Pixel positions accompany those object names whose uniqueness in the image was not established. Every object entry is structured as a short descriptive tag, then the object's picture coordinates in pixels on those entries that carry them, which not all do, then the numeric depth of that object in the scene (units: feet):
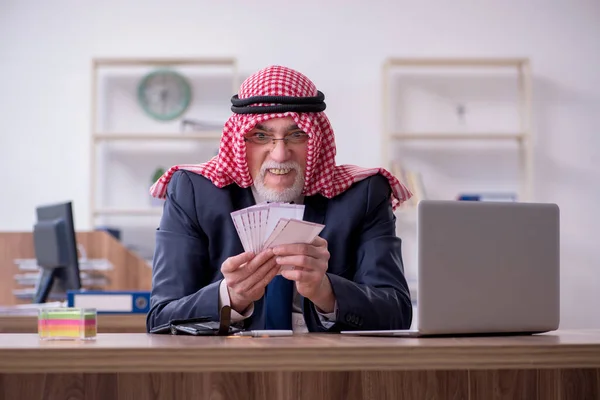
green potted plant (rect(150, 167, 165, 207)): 17.40
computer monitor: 11.10
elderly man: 7.18
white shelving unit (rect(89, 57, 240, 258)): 17.83
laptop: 5.26
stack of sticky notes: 5.01
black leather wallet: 5.86
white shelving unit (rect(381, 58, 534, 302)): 17.87
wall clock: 17.75
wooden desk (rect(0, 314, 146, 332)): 9.96
